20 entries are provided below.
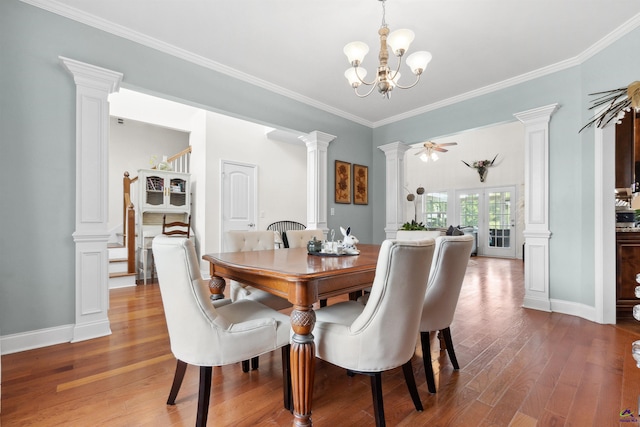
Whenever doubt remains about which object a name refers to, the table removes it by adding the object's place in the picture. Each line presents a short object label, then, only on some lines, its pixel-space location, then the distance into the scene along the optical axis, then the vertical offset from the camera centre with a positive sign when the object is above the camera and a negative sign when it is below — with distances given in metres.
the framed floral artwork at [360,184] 4.84 +0.49
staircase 4.32 -0.68
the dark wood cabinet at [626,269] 2.98 -0.56
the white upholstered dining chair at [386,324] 1.25 -0.49
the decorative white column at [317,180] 4.28 +0.49
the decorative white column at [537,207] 3.27 +0.08
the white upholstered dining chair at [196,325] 1.31 -0.53
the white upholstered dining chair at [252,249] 2.16 -0.32
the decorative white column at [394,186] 4.82 +0.46
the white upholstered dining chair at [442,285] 1.68 -0.43
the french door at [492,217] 7.79 -0.09
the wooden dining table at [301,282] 1.34 -0.37
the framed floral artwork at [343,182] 4.59 +0.50
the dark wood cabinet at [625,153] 3.34 +0.70
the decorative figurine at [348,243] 2.21 -0.23
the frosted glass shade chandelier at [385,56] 2.00 +1.13
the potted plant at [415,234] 2.80 -0.21
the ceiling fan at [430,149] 6.11 +1.40
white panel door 5.32 +0.32
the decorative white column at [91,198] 2.46 +0.13
